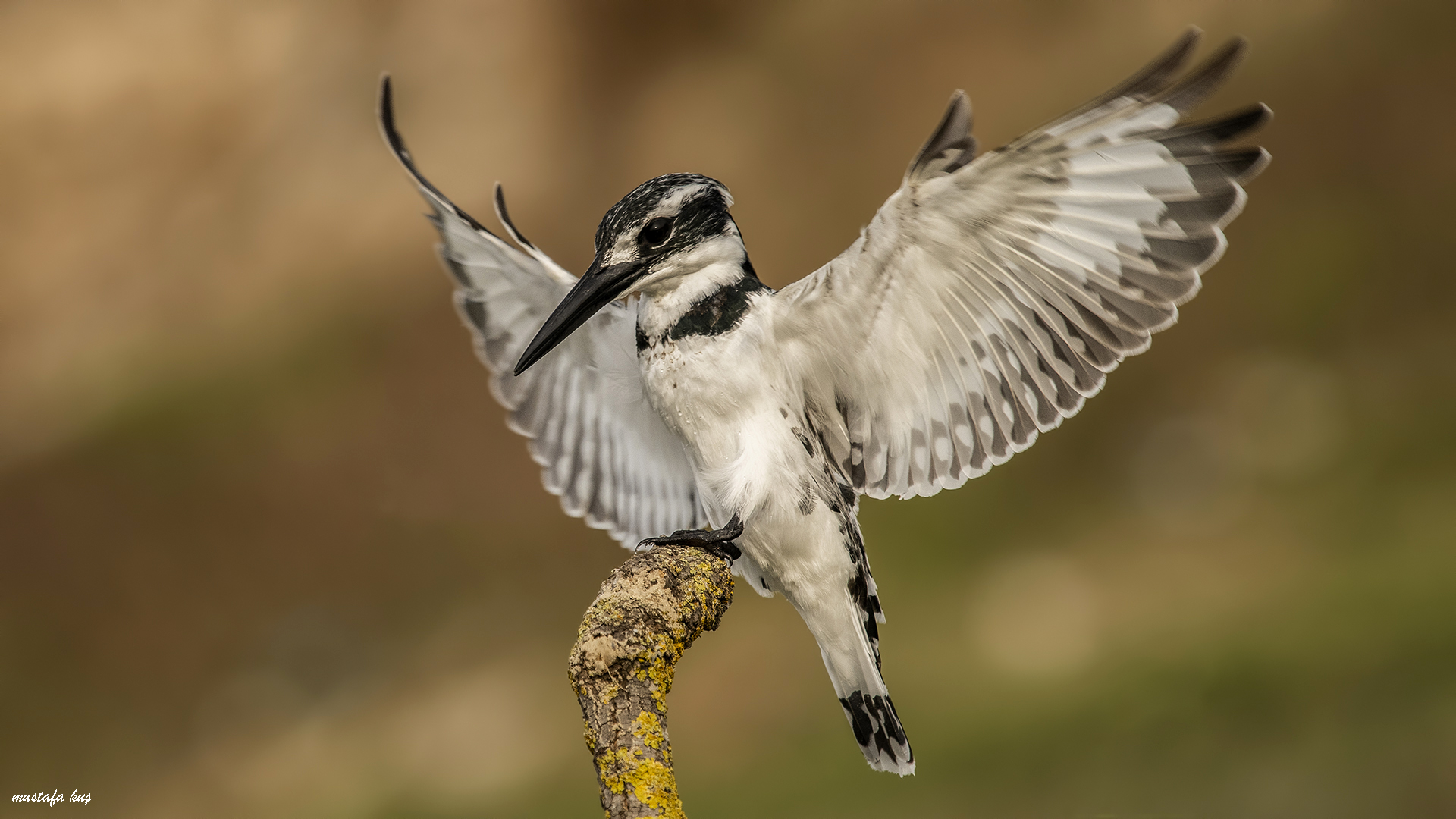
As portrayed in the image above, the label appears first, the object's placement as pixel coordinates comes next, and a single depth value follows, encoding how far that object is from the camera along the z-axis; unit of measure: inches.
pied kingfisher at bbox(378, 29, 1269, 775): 306.4
